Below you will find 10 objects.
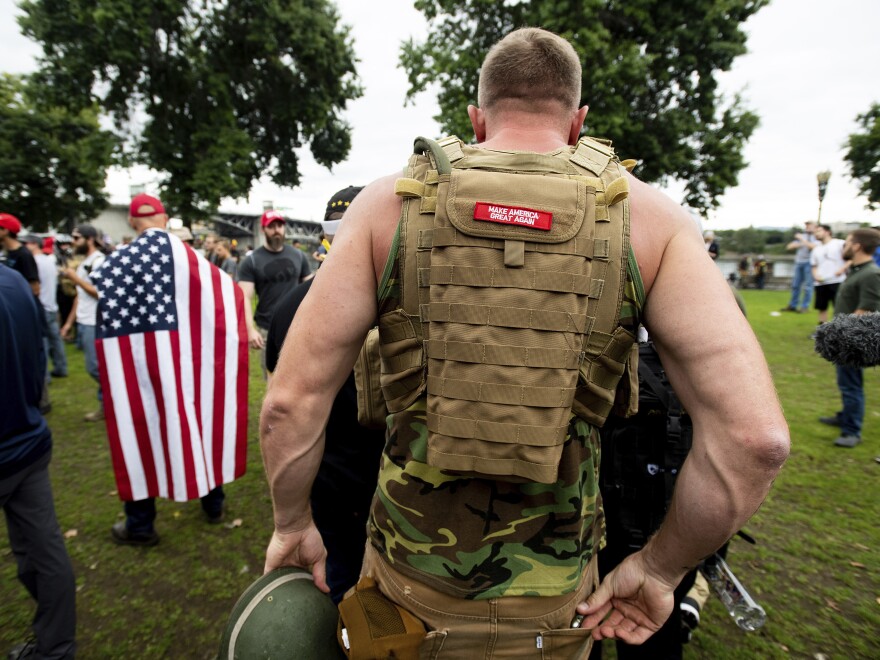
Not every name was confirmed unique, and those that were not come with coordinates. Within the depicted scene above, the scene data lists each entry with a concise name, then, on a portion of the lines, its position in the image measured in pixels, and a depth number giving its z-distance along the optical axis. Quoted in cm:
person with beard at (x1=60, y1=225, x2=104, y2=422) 625
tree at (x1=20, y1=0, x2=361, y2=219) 1822
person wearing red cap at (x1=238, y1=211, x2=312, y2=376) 586
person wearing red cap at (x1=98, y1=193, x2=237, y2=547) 332
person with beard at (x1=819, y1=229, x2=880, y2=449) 517
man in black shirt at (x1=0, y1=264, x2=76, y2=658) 232
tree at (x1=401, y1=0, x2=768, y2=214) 1520
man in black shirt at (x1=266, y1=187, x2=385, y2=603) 239
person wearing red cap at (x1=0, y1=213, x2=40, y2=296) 520
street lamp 1482
